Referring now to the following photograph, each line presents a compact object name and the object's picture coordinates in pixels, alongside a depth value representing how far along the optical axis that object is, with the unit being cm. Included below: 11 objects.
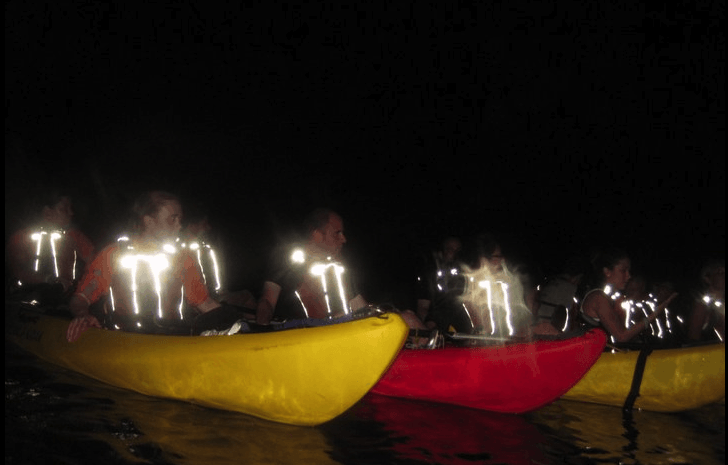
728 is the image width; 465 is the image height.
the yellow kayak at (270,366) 404
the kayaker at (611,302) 596
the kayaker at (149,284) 490
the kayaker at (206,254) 791
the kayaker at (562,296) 626
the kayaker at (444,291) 678
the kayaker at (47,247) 756
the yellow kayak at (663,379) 567
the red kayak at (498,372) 507
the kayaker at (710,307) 657
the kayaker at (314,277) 532
